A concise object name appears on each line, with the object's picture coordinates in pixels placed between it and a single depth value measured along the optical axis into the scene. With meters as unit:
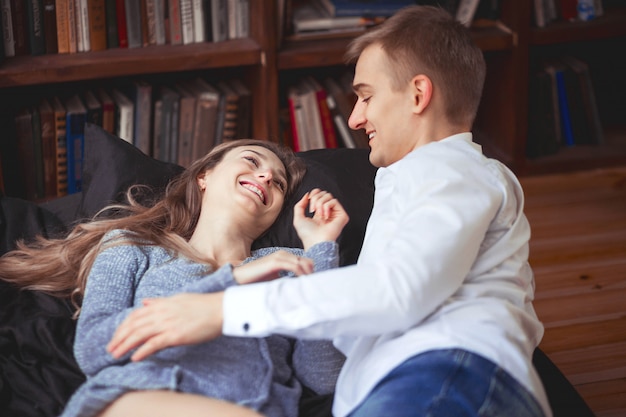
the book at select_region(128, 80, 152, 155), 2.86
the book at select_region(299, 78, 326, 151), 3.00
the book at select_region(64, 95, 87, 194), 2.81
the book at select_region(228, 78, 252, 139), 2.95
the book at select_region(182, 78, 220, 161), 2.90
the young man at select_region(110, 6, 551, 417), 1.23
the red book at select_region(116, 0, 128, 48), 2.79
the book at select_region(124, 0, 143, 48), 2.79
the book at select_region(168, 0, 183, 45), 2.82
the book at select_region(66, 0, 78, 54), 2.74
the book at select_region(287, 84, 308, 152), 2.99
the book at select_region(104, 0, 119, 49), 2.79
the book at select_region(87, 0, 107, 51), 2.76
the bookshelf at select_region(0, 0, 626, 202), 2.74
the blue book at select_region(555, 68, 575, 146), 3.17
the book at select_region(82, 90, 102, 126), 2.82
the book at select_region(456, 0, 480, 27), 3.03
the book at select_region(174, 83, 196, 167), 2.90
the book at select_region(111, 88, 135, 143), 2.86
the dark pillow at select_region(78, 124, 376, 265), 1.91
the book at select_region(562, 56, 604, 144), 3.19
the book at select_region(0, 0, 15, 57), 2.67
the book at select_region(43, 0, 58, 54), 2.72
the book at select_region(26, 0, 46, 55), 2.71
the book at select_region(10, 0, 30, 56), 2.69
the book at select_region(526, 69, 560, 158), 3.13
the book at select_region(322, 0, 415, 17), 2.92
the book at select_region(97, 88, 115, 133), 2.83
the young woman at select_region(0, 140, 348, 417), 1.39
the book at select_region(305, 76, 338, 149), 3.00
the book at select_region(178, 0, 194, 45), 2.83
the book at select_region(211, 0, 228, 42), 2.85
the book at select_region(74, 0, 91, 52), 2.75
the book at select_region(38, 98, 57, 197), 2.79
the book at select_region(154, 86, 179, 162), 2.88
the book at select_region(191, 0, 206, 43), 2.83
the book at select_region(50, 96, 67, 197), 2.80
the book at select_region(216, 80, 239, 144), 2.93
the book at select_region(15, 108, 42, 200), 2.77
